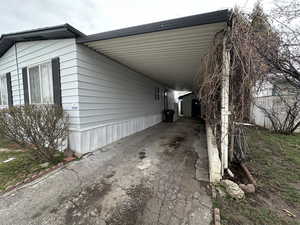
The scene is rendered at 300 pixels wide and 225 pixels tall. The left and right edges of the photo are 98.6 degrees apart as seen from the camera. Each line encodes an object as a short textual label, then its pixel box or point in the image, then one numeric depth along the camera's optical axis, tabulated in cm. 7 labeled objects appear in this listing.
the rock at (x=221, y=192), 205
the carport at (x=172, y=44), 244
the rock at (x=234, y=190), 197
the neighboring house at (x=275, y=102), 538
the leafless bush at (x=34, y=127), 290
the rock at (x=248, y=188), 211
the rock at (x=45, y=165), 302
